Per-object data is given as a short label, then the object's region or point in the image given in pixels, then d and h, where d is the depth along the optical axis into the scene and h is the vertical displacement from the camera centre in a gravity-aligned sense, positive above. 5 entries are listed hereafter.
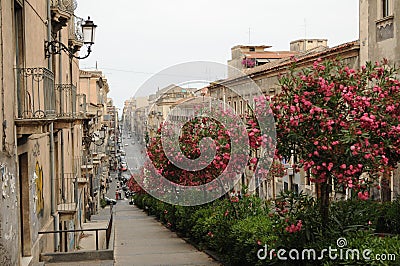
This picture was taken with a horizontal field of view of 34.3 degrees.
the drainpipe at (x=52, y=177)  14.81 -1.34
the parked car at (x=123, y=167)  82.01 -6.37
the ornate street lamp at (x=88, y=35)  14.56 +1.92
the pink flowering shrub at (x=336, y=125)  9.14 -0.11
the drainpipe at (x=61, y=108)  17.41 +0.31
